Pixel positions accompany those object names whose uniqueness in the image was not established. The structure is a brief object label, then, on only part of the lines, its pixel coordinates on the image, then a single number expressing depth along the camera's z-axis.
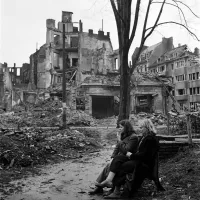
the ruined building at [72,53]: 49.28
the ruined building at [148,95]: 31.91
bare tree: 9.61
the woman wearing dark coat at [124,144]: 5.43
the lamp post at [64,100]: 17.05
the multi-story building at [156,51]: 56.88
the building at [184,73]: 44.58
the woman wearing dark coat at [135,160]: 5.11
